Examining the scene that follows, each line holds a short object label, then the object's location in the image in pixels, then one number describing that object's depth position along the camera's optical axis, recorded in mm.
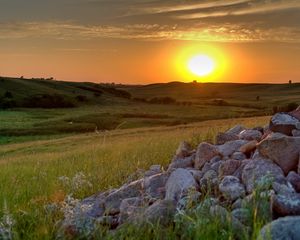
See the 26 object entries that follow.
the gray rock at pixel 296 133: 3894
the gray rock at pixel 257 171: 3219
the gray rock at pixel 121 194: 3504
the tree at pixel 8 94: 54795
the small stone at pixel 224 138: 4472
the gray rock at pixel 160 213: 2994
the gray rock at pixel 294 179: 3207
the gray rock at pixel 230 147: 3985
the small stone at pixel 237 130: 4862
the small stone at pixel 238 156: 3827
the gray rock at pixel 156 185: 3568
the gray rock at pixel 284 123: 4044
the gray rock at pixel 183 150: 4508
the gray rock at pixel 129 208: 3130
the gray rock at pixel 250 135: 4263
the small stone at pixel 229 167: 3571
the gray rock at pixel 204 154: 3985
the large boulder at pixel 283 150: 3444
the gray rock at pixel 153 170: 4272
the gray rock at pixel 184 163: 4163
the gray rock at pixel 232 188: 3150
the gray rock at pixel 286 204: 2863
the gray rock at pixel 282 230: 2470
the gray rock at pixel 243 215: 2851
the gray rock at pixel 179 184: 3353
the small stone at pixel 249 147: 3833
